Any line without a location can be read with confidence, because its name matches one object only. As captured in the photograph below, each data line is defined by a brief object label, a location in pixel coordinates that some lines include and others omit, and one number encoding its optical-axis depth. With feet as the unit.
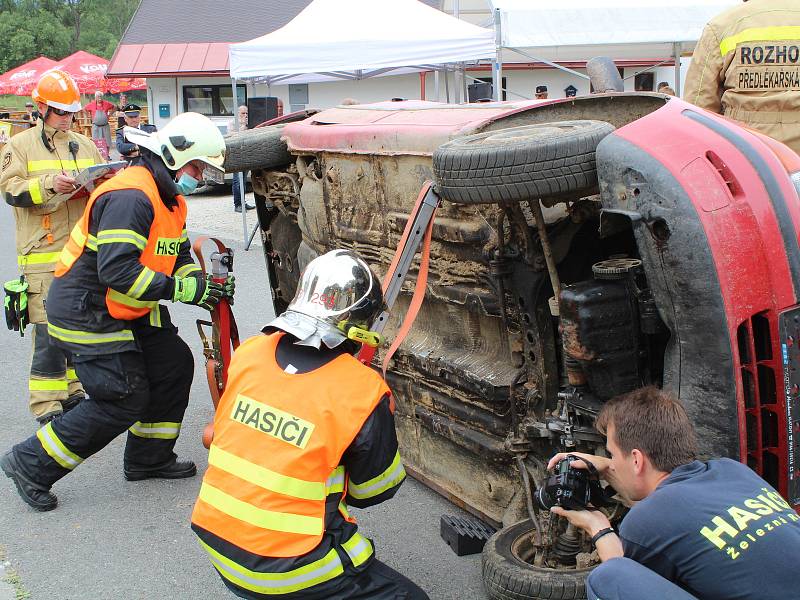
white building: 67.36
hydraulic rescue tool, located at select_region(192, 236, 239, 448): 16.15
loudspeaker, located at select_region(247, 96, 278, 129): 42.11
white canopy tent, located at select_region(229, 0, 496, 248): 37.06
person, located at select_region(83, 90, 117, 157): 65.87
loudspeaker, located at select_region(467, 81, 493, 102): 44.60
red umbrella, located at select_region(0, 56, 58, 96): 115.14
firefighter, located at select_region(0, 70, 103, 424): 18.69
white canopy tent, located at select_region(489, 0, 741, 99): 33.83
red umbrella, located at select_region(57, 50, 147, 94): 107.04
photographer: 6.77
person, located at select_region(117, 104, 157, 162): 47.44
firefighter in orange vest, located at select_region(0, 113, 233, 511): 14.37
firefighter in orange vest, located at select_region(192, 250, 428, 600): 8.46
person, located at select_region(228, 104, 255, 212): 46.14
